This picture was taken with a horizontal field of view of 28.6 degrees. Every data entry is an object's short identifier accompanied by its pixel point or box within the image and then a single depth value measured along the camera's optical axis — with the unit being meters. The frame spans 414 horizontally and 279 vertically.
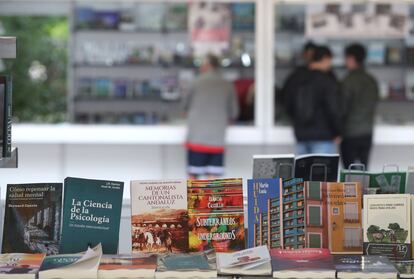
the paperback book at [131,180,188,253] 3.03
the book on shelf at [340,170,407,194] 3.27
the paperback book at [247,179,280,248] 3.06
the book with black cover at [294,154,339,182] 3.31
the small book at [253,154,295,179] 3.30
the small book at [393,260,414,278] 2.76
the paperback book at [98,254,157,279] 2.75
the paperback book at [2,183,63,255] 3.04
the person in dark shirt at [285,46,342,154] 7.08
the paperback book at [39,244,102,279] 2.74
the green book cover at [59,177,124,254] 3.01
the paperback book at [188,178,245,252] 3.05
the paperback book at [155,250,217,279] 2.74
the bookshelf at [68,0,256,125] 8.73
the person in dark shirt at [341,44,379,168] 7.51
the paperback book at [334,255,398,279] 2.73
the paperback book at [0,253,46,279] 2.71
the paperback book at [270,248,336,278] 2.71
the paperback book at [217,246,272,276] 2.72
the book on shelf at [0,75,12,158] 2.97
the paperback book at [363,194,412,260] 2.98
